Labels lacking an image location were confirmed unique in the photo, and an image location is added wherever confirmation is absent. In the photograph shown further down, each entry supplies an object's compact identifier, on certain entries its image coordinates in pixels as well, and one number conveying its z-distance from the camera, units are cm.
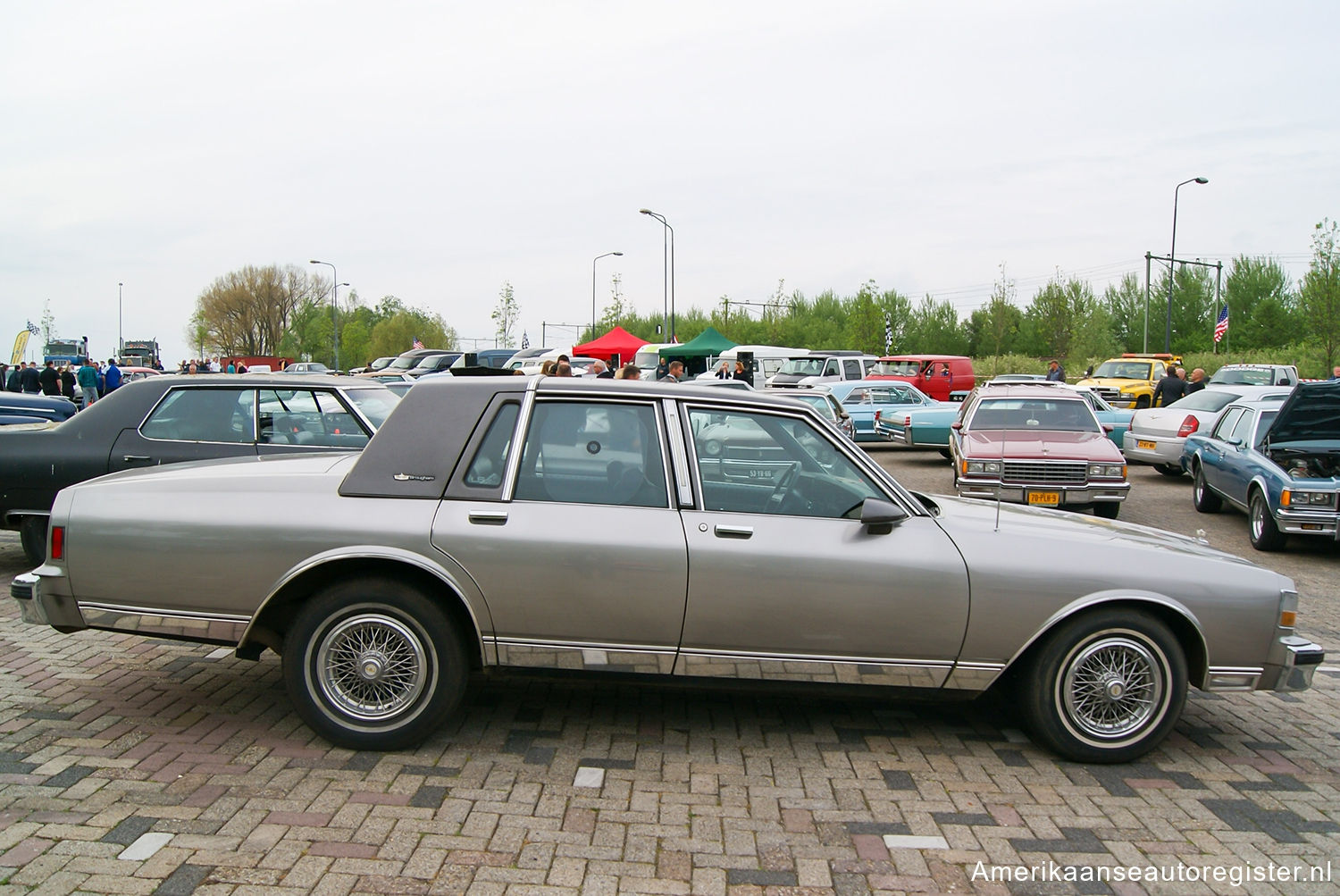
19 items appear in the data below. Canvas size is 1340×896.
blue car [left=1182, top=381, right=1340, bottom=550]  951
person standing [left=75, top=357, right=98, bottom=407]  2466
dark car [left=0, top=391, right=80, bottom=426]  1324
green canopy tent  3888
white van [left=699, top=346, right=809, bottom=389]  3534
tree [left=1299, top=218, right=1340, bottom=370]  3394
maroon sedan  1098
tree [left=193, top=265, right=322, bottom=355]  9106
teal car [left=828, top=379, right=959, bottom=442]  2141
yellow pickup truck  2872
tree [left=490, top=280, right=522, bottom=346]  7906
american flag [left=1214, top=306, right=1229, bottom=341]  3853
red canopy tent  4372
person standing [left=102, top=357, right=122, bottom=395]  2700
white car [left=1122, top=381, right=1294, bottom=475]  1588
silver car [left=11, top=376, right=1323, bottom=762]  412
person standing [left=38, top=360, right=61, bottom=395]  2645
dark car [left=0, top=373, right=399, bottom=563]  696
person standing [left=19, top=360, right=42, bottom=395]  2456
